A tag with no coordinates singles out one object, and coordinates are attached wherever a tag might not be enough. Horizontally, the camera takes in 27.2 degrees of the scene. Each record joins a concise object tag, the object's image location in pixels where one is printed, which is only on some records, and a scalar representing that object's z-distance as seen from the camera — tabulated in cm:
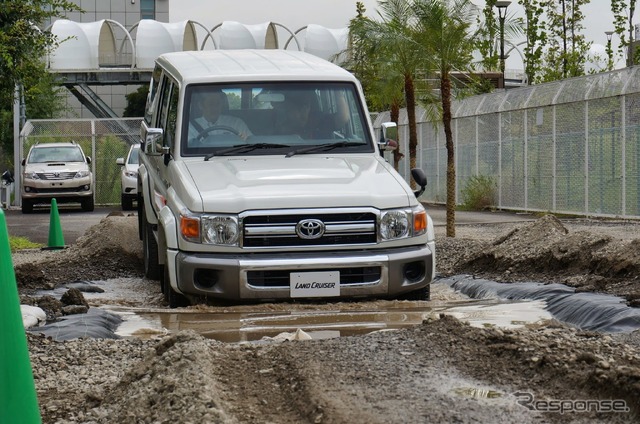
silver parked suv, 3588
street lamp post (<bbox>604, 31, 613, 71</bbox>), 5256
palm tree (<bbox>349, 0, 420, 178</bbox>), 2414
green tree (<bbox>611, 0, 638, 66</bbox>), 5000
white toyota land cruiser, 998
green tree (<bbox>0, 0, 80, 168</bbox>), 2231
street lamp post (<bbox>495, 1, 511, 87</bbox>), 4100
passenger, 1141
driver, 1134
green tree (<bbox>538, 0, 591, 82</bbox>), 4872
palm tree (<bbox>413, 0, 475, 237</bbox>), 2162
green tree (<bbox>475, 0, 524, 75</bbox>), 2141
